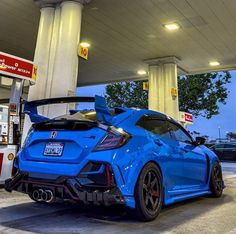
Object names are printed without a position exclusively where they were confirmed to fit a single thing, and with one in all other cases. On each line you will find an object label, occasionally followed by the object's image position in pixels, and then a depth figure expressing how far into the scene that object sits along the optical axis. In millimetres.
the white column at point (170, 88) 12453
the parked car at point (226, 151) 20031
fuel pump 5742
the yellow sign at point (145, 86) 13548
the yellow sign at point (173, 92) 12466
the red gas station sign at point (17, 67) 6009
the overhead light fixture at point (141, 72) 14520
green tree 22344
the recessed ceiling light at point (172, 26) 9098
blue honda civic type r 3293
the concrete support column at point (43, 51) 7793
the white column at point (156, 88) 12727
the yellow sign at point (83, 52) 7764
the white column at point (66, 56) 7426
